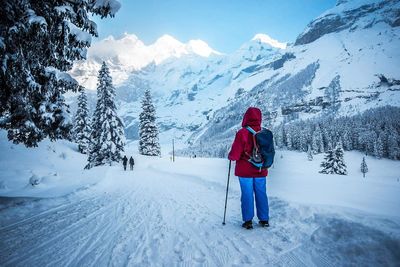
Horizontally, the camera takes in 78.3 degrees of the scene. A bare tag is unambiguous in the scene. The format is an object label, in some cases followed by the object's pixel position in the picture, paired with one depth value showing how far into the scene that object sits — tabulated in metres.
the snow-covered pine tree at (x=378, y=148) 79.06
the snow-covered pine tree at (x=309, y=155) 80.28
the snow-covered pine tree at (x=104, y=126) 30.84
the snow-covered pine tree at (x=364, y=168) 64.96
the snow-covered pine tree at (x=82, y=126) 38.69
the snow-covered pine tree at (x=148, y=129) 43.41
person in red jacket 4.93
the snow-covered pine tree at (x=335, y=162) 38.47
